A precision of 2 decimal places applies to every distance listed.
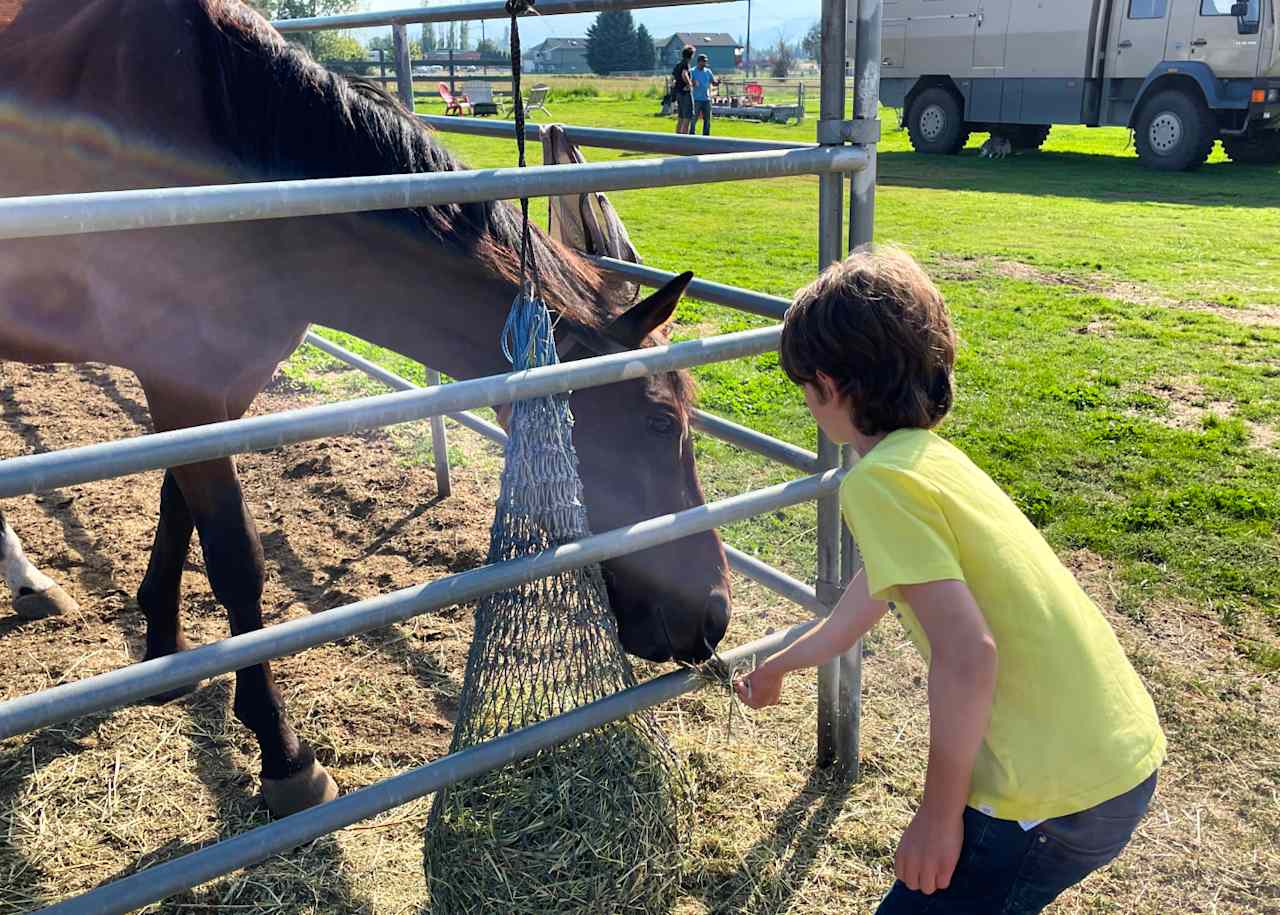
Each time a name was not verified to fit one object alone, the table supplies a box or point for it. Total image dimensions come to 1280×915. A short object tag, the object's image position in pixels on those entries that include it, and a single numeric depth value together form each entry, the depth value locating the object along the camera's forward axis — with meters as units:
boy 1.27
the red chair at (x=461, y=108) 17.95
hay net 1.80
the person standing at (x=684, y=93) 17.09
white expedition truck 14.35
